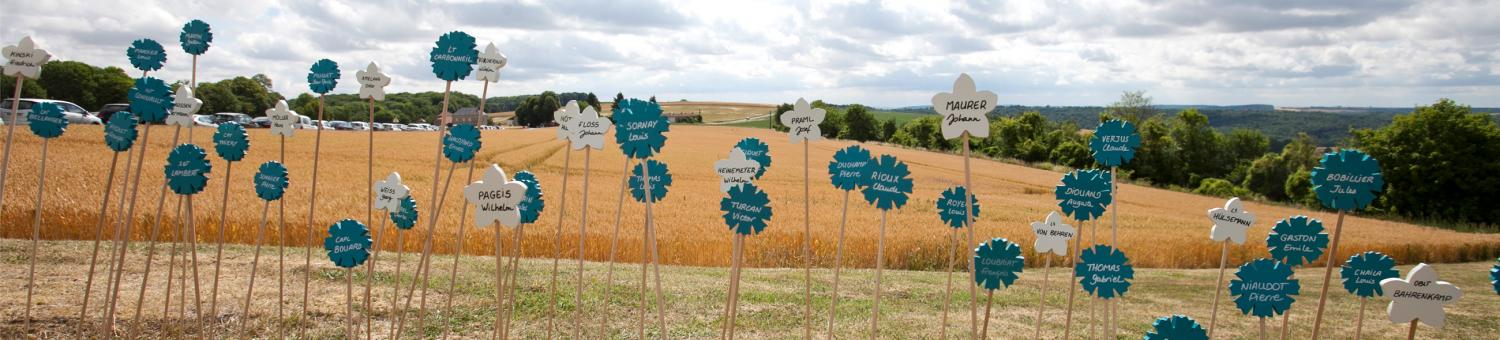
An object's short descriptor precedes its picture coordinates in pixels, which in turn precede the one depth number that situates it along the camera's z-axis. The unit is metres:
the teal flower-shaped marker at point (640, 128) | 3.69
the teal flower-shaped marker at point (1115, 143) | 3.79
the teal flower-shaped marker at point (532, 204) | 4.02
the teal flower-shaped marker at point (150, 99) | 4.65
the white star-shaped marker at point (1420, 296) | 3.12
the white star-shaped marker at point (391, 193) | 4.29
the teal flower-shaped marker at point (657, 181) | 4.62
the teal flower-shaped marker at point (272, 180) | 4.36
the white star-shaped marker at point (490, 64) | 4.26
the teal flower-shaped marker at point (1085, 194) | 3.78
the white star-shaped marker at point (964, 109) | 3.57
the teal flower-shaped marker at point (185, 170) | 4.32
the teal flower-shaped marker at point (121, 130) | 4.70
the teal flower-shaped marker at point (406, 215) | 4.26
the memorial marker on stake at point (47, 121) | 4.96
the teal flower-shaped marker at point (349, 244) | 3.90
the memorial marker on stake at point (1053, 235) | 3.98
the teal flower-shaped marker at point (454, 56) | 4.30
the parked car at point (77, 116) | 30.19
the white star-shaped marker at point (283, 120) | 4.88
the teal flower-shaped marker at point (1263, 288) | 3.35
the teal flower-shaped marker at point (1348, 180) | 3.21
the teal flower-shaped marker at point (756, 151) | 4.54
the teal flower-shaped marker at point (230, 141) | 4.56
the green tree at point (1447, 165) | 34.78
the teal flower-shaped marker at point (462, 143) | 4.19
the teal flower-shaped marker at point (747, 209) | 3.75
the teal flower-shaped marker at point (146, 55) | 5.09
